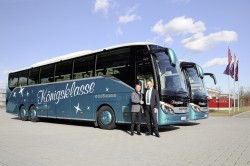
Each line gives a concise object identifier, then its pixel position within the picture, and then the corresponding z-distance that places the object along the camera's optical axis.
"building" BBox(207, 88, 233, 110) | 25.52
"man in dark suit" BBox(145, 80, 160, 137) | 6.72
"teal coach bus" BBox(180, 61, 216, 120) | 9.60
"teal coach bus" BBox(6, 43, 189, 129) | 7.29
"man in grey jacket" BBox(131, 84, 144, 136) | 7.02
